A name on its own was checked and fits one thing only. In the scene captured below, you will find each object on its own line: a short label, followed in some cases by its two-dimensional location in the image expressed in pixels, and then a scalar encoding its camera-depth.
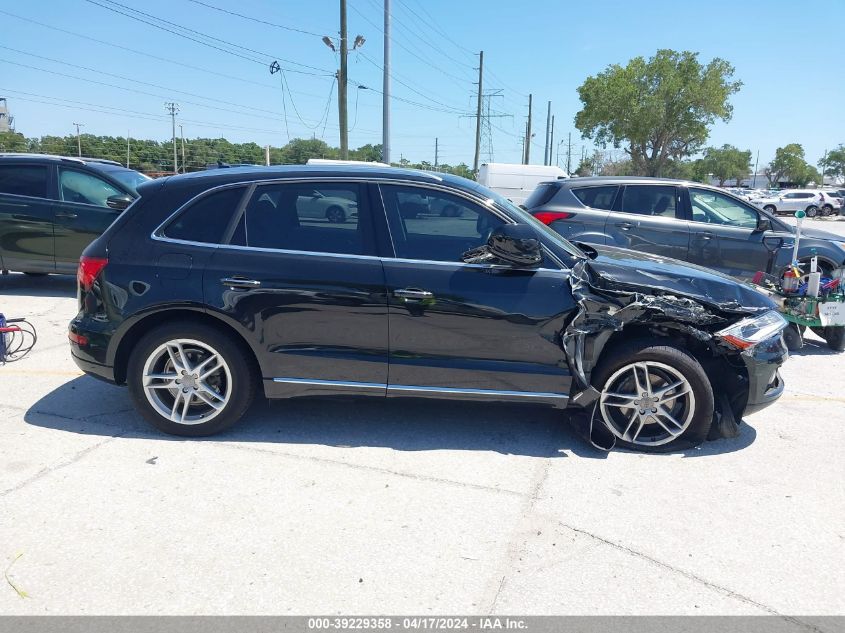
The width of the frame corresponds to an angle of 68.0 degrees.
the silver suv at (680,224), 8.10
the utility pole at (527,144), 64.12
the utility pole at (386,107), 22.52
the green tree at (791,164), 101.00
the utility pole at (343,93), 24.95
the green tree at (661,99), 50.81
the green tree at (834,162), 105.44
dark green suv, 8.71
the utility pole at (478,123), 48.08
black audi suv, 3.98
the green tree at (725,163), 103.12
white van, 22.69
